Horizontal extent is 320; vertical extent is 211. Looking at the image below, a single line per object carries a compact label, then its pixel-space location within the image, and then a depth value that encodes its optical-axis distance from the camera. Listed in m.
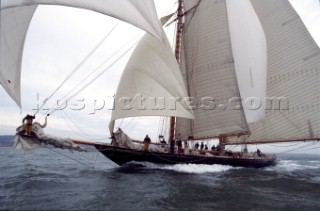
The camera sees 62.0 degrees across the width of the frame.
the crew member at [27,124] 11.97
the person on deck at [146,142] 19.52
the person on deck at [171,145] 21.39
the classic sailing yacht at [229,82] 18.78
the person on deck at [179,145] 21.68
